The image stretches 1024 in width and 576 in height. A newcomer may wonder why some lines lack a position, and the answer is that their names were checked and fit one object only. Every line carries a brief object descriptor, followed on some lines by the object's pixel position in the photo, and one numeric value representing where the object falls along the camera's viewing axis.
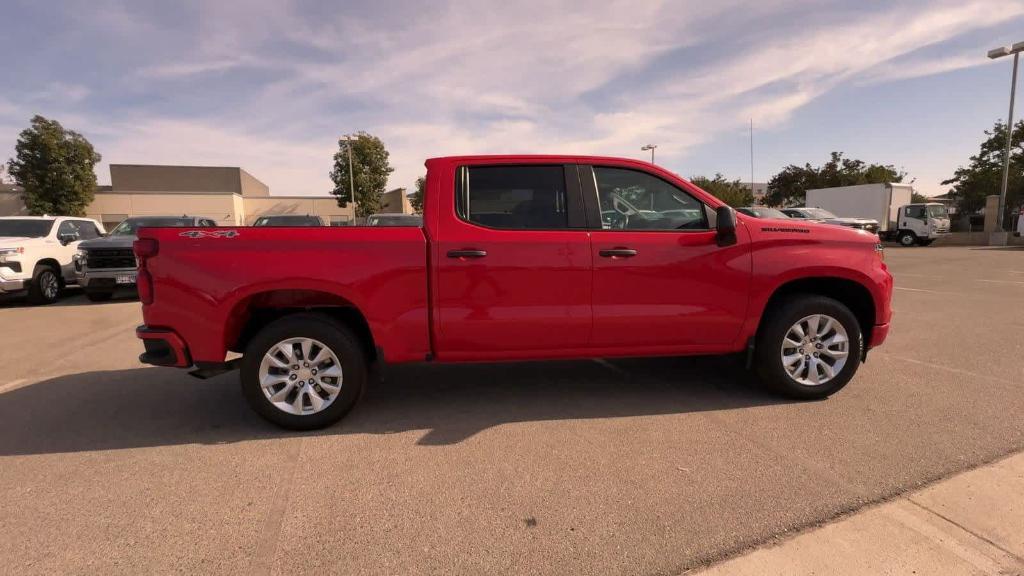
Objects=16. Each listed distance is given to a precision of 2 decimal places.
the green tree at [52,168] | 38.69
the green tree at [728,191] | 50.44
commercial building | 47.59
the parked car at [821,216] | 18.94
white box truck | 24.67
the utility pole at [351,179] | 44.85
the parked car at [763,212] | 16.87
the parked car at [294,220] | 12.95
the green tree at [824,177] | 50.75
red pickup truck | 3.42
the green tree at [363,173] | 48.38
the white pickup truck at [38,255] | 9.19
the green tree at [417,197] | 62.29
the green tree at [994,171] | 34.12
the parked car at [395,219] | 12.65
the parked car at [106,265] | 9.42
